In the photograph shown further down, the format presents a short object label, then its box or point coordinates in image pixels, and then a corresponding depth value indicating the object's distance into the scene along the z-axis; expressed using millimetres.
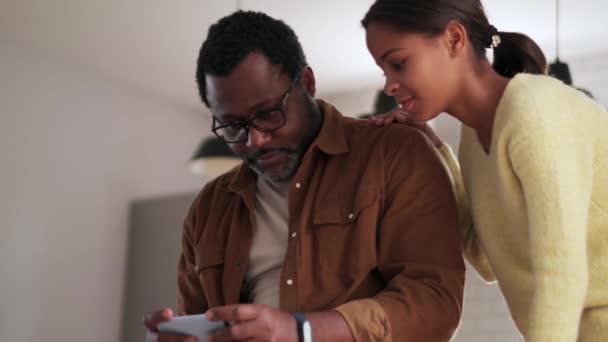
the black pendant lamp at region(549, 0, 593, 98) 2525
